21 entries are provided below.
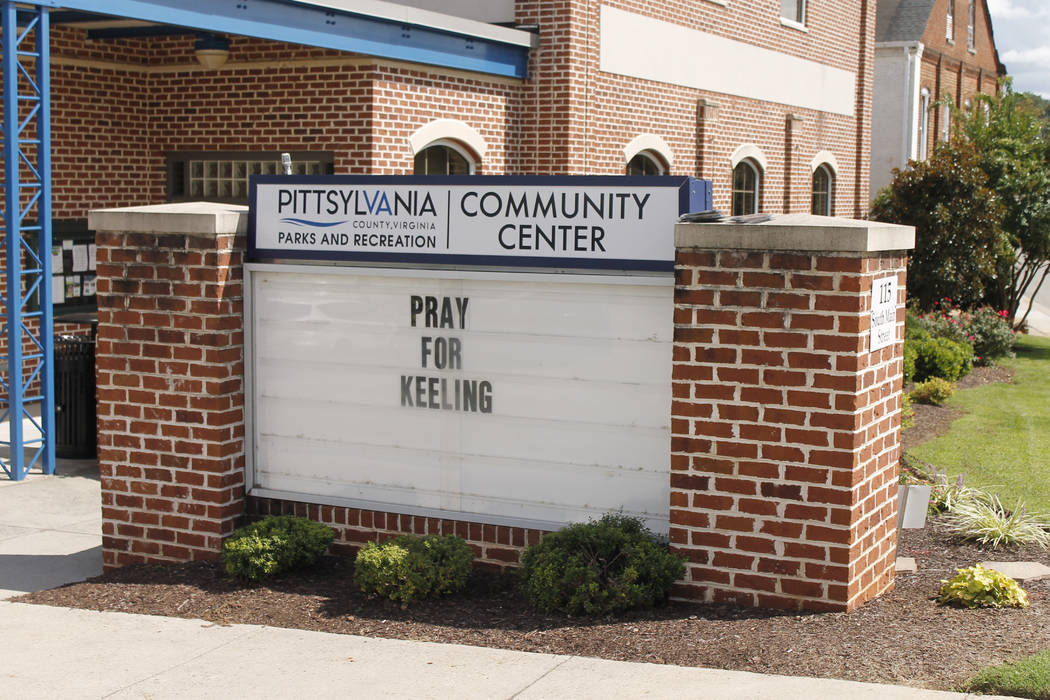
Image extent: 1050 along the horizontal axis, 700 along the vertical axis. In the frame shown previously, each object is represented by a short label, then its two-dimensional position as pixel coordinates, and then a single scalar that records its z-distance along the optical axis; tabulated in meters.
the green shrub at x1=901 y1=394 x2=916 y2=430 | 12.92
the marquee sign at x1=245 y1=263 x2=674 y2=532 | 6.48
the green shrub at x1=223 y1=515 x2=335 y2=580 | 6.68
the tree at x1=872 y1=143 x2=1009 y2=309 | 19.22
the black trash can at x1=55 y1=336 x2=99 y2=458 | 11.35
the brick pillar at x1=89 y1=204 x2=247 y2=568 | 7.07
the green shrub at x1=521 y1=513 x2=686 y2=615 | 6.00
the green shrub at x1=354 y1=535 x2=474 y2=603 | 6.27
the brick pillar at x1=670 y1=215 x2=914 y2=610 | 5.79
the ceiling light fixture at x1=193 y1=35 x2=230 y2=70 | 13.94
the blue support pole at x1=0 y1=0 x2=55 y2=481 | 10.06
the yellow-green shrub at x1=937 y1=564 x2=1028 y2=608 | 6.15
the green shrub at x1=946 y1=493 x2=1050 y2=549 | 7.84
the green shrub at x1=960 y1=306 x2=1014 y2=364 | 19.05
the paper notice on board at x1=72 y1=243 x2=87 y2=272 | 14.66
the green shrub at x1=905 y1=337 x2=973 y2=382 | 16.23
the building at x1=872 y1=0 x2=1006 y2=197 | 34.38
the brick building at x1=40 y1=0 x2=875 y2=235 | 13.95
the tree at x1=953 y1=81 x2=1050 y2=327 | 21.28
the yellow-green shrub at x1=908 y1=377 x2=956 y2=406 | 14.86
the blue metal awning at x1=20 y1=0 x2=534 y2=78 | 11.27
